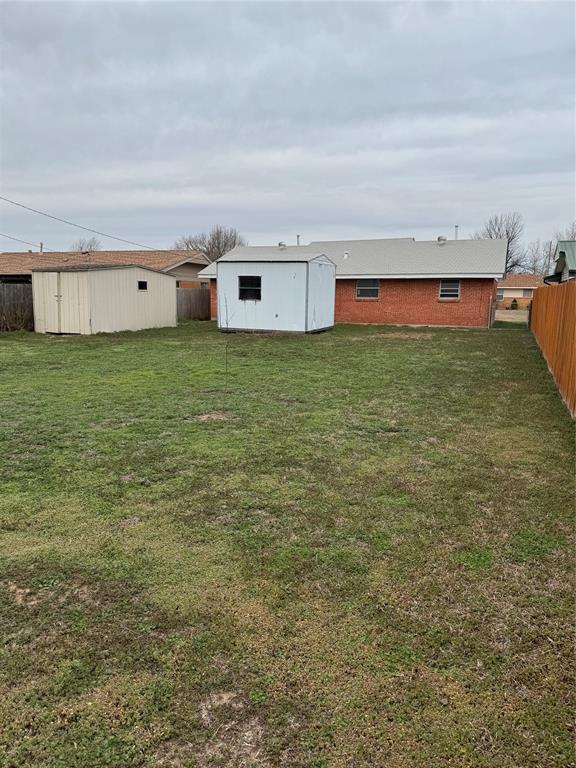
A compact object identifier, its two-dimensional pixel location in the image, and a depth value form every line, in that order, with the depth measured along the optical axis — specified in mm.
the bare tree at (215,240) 55100
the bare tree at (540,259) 64188
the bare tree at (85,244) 58003
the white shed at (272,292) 17031
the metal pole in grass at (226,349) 8271
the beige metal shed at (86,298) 15750
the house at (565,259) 17078
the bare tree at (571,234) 59316
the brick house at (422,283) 21391
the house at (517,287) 52844
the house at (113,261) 26953
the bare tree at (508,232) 57750
